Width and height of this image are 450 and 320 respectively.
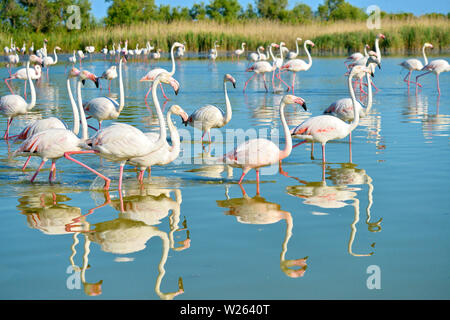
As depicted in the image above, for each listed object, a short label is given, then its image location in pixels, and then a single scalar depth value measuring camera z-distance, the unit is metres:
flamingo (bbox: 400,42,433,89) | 18.84
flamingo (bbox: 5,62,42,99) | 19.81
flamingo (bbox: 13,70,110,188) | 7.11
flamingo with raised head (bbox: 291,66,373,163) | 8.35
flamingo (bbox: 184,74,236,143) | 10.00
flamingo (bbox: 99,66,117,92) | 17.77
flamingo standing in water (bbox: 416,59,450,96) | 17.72
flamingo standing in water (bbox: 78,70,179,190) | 6.74
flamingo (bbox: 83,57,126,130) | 10.87
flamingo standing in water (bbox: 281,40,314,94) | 19.73
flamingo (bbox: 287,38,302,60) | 26.21
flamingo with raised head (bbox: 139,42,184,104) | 17.16
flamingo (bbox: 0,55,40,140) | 10.97
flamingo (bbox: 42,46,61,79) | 27.71
